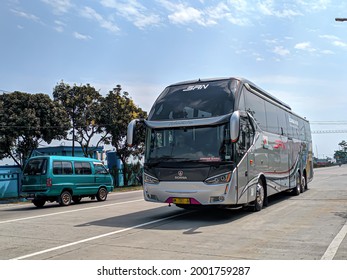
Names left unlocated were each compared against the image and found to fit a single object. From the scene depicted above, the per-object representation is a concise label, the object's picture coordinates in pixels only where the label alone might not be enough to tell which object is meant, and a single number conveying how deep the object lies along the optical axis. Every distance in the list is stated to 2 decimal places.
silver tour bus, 10.19
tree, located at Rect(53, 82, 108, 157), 28.91
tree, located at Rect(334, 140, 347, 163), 129.88
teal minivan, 16.42
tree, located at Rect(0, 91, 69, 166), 23.86
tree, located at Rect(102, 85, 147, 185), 30.98
